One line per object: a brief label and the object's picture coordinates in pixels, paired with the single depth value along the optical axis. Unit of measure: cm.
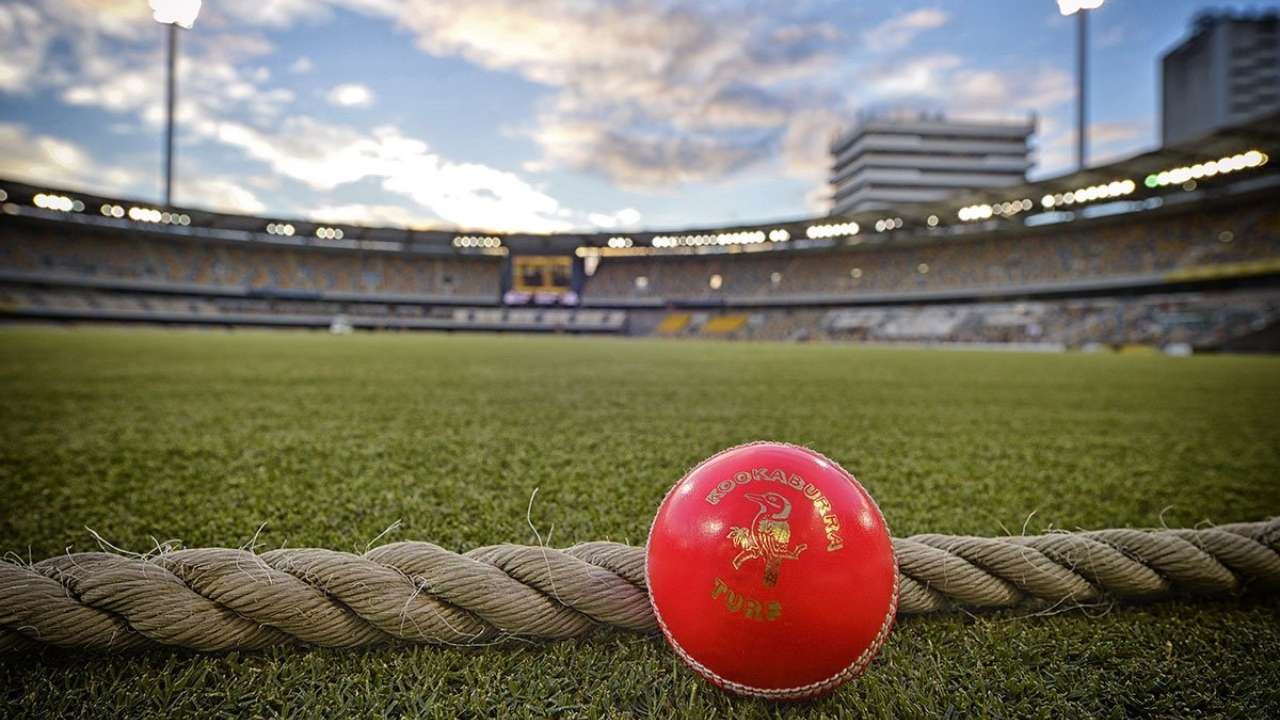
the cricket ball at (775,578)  13
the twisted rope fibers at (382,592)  15
